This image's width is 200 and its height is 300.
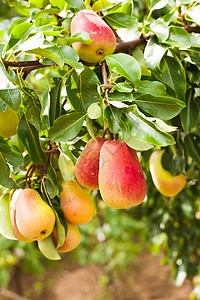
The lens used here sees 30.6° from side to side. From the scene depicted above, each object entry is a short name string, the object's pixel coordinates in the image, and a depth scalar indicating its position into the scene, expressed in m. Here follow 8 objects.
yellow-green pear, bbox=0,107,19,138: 0.91
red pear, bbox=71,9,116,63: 0.77
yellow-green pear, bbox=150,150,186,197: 1.35
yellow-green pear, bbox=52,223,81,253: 0.91
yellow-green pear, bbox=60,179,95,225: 0.91
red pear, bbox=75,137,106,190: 0.77
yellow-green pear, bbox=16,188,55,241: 0.82
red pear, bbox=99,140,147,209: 0.71
